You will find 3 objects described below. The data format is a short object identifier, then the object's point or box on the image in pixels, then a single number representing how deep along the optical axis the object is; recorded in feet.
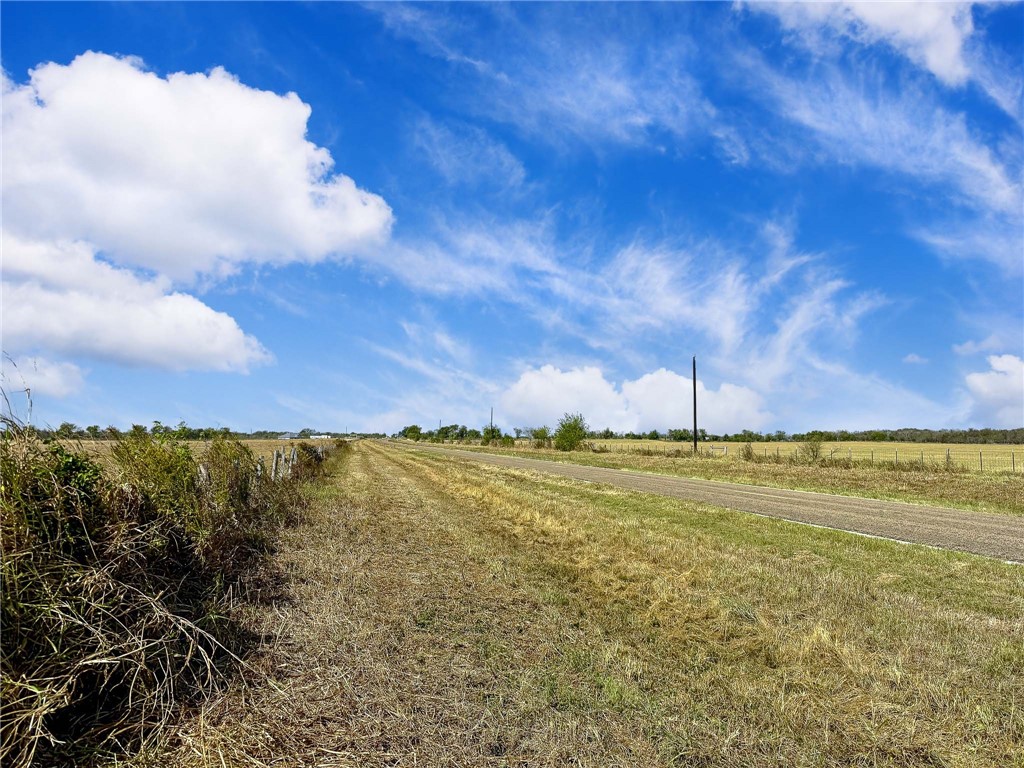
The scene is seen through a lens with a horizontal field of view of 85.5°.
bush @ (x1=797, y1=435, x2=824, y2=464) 116.06
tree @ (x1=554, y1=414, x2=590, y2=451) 215.92
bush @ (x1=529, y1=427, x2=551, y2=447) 254.88
